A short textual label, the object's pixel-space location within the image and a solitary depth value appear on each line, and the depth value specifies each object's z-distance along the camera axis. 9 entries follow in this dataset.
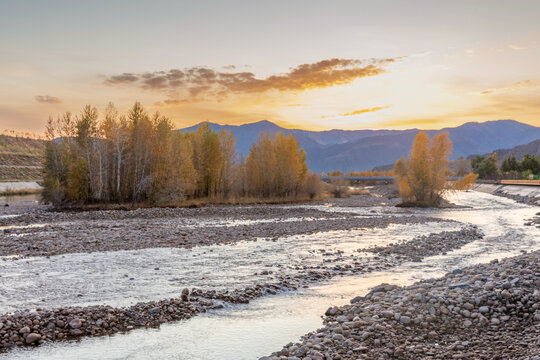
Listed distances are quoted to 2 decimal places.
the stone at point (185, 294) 12.87
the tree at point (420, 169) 61.28
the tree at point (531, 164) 142.40
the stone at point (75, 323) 10.62
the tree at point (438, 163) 60.78
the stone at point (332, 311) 11.56
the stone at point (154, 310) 11.77
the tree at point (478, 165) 164.90
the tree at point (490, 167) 161.38
